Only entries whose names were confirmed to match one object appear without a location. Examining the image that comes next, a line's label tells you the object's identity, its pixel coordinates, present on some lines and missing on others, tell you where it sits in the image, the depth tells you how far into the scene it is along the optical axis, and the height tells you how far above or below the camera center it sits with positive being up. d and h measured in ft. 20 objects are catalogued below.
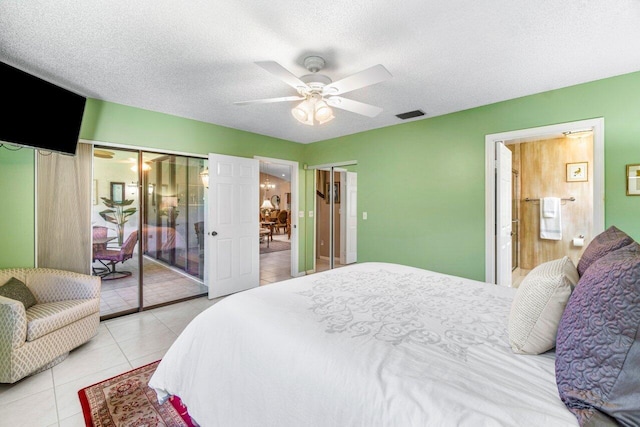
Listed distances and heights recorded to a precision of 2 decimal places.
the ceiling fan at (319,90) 6.16 +2.95
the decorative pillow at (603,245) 4.16 -0.50
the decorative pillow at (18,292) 7.31 -2.05
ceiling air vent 11.16 +3.98
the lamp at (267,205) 34.71 +1.02
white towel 15.42 -0.34
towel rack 15.07 +0.72
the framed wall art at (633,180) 7.78 +0.89
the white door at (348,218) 19.69 -0.34
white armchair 6.49 -2.72
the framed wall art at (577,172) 14.66 +2.15
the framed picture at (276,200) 39.59 +1.86
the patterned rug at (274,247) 26.27 -3.30
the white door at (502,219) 10.27 -0.24
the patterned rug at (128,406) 5.64 -4.08
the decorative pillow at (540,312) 3.44 -1.24
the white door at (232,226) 12.76 -0.58
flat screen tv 6.97 +2.77
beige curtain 9.30 +0.13
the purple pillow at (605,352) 2.39 -1.26
